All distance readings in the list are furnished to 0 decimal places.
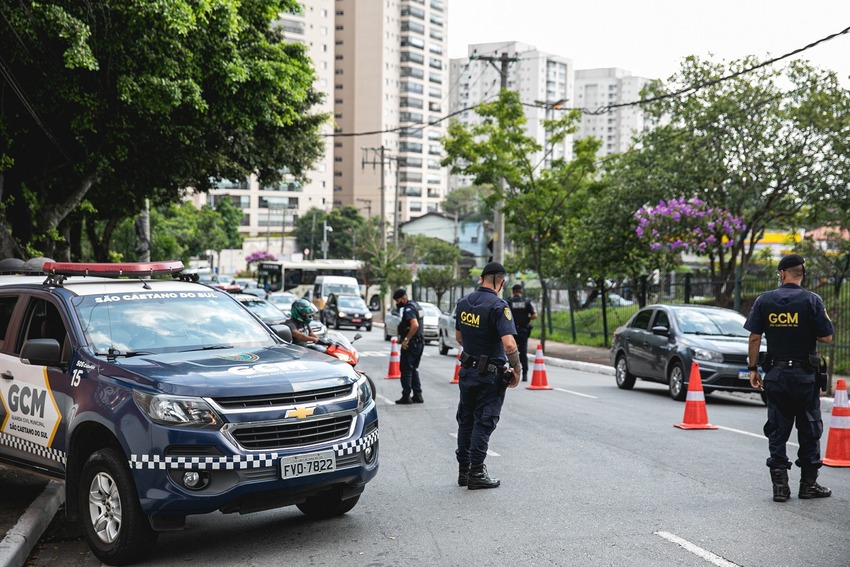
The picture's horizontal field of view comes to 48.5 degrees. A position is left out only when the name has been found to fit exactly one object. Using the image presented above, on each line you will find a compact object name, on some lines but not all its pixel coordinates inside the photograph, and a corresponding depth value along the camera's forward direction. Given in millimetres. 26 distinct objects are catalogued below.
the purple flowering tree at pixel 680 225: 26359
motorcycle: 14695
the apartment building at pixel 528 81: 170125
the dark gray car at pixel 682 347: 15359
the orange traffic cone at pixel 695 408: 12023
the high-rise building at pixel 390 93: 125875
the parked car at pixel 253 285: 41103
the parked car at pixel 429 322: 33531
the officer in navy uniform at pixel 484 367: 8203
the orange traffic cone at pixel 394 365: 19183
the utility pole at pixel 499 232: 31953
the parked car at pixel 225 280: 17134
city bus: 62469
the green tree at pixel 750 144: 30047
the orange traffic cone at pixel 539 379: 17688
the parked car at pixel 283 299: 35866
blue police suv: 5840
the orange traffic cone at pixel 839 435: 9328
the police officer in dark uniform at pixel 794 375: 7797
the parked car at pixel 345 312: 42344
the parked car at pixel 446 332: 28062
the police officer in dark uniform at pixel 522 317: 18781
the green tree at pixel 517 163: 29688
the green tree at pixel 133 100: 16656
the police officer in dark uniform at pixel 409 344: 14680
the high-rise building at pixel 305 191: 116688
